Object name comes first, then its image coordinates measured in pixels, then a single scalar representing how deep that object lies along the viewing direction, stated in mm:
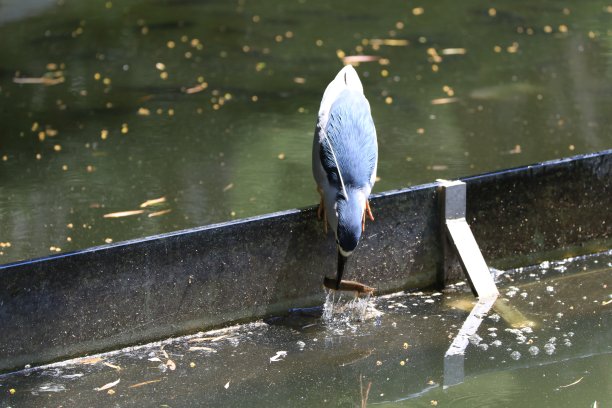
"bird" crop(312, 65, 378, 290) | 8937
